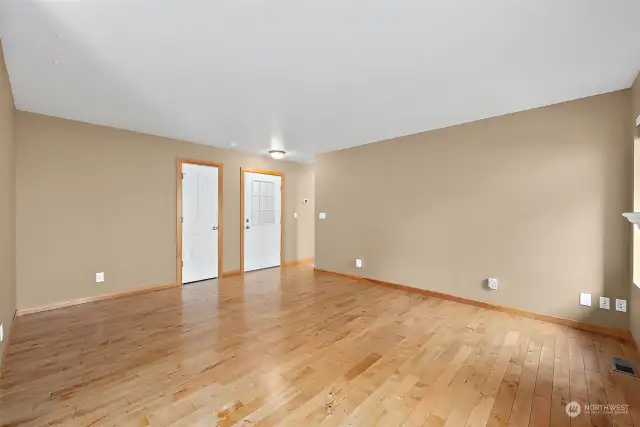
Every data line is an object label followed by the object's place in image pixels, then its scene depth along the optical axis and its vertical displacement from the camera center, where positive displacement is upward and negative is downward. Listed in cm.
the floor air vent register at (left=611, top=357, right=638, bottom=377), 228 -123
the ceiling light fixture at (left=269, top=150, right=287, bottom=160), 534 +102
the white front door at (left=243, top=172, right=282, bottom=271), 578 -20
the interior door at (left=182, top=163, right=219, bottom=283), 488 -20
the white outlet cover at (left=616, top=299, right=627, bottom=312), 288 -92
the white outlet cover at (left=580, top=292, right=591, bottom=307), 306 -93
